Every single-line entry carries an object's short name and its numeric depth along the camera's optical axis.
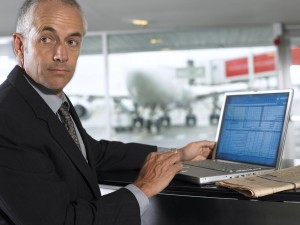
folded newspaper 1.03
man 0.94
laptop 1.32
